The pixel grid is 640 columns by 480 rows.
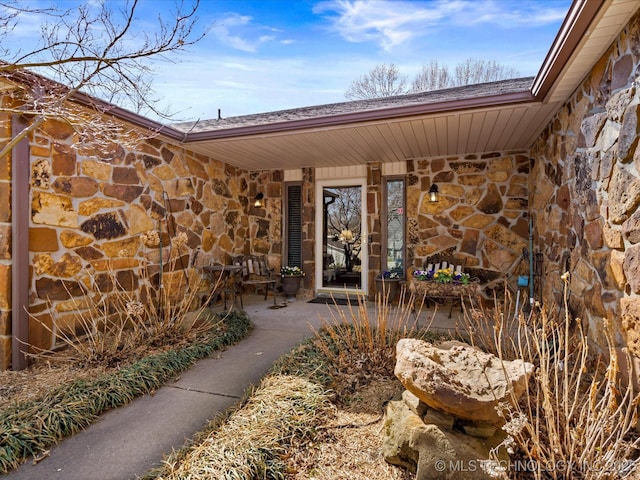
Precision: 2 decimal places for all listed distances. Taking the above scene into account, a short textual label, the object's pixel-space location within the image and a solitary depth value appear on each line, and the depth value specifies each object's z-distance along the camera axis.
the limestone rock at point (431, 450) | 1.65
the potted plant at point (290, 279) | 6.15
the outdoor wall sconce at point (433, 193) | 5.44
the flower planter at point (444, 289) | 4.78
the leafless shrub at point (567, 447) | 1.49
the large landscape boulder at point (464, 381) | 1.68
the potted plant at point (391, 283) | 5.50
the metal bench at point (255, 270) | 6.23
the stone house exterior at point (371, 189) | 2.41
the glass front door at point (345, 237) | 8.08
